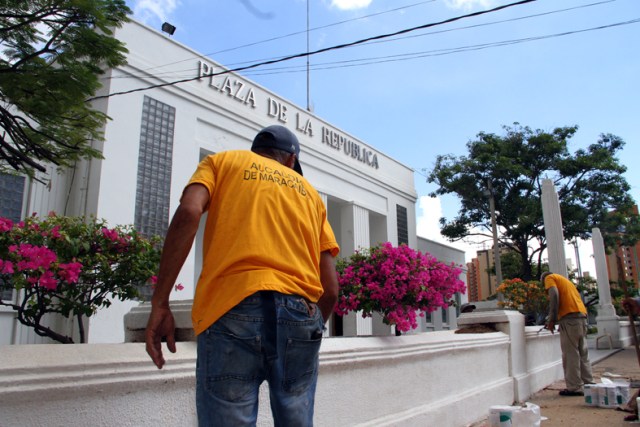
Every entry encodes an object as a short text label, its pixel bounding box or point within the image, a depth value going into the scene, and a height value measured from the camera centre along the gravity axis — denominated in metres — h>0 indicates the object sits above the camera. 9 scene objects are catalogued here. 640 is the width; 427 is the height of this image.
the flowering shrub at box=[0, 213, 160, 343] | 3.48 +0.44
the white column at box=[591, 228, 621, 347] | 17.44 +0.57
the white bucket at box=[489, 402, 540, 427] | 4.45 -0.87
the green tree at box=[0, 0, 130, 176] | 3.89 +2.18
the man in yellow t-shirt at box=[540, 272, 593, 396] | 6.76 -0.16
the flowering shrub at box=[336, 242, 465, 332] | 4.82 +0.31
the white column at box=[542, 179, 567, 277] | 11.71 +2.14
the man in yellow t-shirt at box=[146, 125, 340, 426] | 1.59 +0.09
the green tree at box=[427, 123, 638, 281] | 20.05 +5.30
